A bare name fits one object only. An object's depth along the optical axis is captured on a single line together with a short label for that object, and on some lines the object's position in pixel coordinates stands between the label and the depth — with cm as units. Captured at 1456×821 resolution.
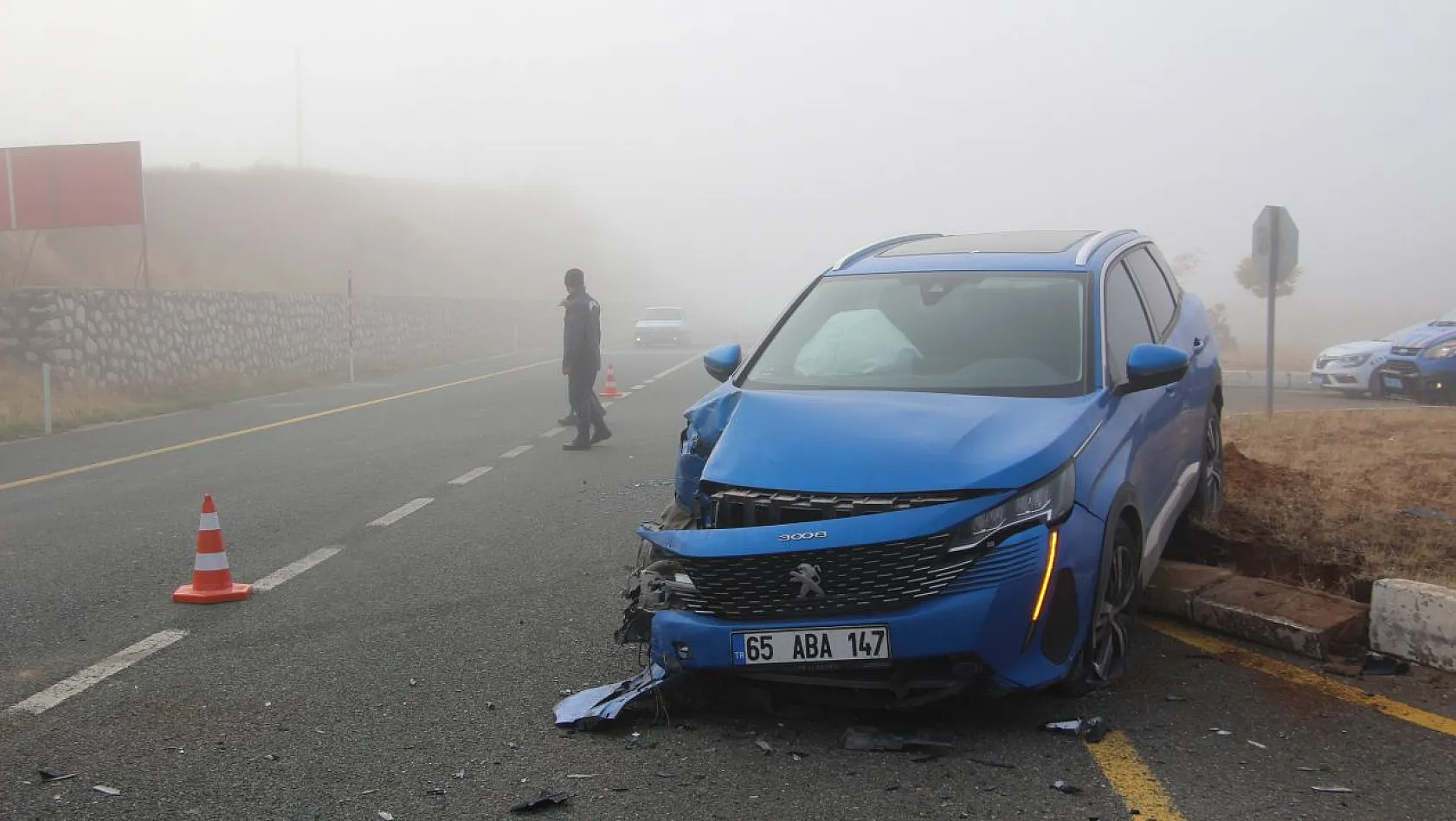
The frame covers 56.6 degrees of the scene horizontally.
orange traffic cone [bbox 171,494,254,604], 696
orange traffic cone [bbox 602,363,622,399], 2167
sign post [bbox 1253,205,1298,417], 1633
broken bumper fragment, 482
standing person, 1443
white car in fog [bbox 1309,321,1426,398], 2141
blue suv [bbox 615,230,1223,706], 446
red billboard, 2534
